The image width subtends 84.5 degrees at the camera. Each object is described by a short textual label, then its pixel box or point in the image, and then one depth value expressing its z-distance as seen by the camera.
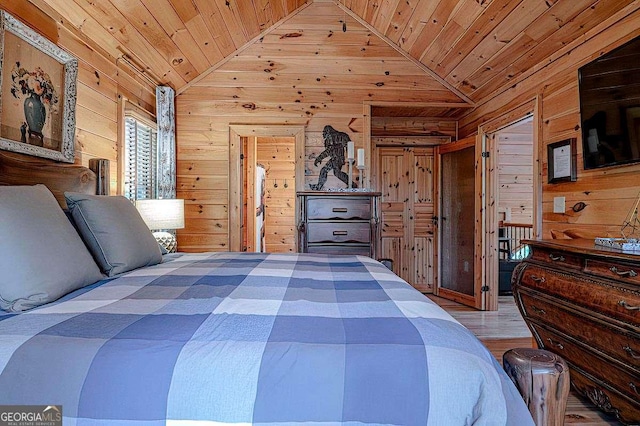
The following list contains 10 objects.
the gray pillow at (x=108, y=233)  1.57
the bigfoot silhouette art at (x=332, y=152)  3.95
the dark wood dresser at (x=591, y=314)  1.54
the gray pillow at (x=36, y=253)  1.07
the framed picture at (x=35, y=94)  1.82
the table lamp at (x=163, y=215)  2.92
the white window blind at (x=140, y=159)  3.17
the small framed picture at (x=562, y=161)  2.50
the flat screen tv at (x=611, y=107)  1.89
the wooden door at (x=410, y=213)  4.86
